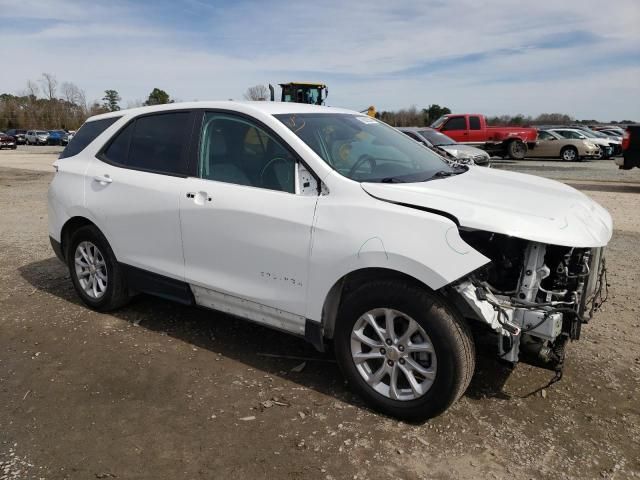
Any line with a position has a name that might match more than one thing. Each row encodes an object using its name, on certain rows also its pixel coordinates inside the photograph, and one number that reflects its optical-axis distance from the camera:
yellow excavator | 21.75
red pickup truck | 21.91
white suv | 2.84
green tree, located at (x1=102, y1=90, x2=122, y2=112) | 85.56
